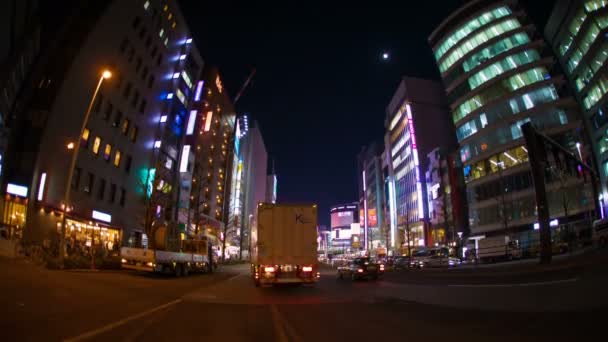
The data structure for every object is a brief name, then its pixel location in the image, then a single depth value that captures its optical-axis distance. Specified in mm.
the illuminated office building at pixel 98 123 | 30734
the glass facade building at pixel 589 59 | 43625
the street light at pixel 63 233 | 20580
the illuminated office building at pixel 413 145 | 89938
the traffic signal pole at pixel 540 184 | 18147
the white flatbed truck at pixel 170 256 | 23016
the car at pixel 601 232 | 22922
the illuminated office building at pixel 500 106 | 53156
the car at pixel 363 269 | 26781
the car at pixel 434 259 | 39781
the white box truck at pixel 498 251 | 32406
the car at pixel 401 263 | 43562
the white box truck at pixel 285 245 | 18156
